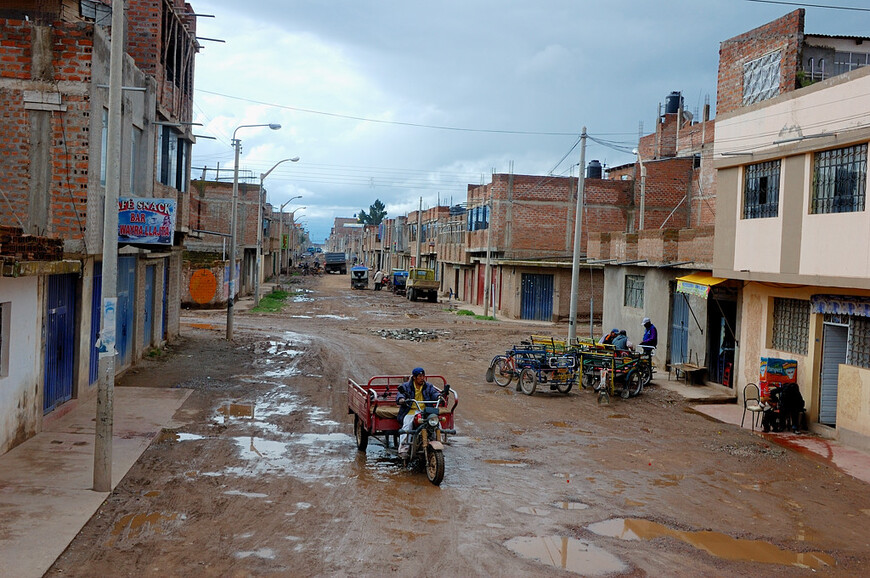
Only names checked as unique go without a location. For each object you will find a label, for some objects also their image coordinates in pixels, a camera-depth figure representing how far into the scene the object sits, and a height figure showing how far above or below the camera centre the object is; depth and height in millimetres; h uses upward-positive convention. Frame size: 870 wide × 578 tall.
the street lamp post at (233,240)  26219 +729
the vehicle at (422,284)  56781 -1107
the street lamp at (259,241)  38375 +1296
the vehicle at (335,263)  105500 +361
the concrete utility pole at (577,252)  24078 +785
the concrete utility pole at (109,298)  9461 -524
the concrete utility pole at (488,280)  42784 -431
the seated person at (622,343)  19812 -1664
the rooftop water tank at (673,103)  56434 +13056
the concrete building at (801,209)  14008 +1564
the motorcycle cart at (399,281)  66625 -1081
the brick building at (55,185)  12500 +1282
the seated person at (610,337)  20761 -1602
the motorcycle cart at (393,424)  10703 -2308
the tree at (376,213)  177000 +12489
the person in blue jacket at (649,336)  19812 -1446
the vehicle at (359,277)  72312 -961
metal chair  15562 -2301
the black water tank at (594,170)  60241 +8368
